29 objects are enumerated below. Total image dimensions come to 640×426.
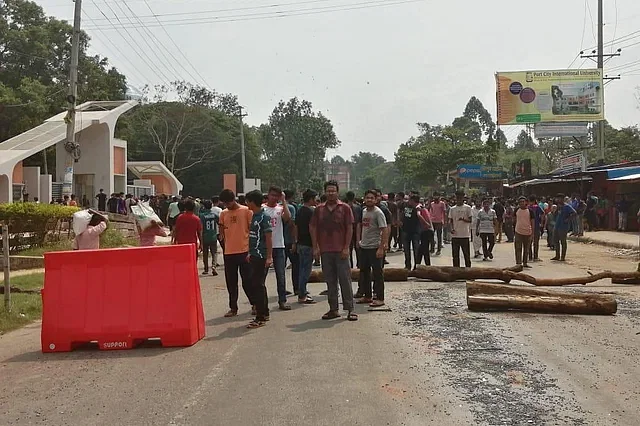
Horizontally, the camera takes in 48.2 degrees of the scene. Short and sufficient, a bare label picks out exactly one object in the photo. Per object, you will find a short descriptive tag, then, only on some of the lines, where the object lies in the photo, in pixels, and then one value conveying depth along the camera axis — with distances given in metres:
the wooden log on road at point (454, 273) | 12.55
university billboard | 42.03
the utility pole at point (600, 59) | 40.86
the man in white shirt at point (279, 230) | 10.73
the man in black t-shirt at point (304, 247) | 11.32
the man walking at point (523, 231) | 16.80
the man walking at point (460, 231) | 15.05
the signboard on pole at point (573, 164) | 38.25
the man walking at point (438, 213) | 20.08
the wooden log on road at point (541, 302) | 9.78
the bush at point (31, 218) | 17.61
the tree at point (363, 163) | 184.18
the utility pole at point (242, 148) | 53.09
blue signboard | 53.88
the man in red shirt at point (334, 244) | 9.66
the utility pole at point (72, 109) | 24.33
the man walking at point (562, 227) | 18.48
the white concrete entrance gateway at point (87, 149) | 33.31
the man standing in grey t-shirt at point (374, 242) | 10.41
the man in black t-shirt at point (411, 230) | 15.01
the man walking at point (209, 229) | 15.79
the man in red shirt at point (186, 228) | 12.33
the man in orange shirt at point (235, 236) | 9.58
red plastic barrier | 7.93
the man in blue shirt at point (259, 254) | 9.36
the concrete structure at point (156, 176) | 49.84
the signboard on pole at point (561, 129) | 42.94
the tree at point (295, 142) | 72.50
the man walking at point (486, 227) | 18.66
